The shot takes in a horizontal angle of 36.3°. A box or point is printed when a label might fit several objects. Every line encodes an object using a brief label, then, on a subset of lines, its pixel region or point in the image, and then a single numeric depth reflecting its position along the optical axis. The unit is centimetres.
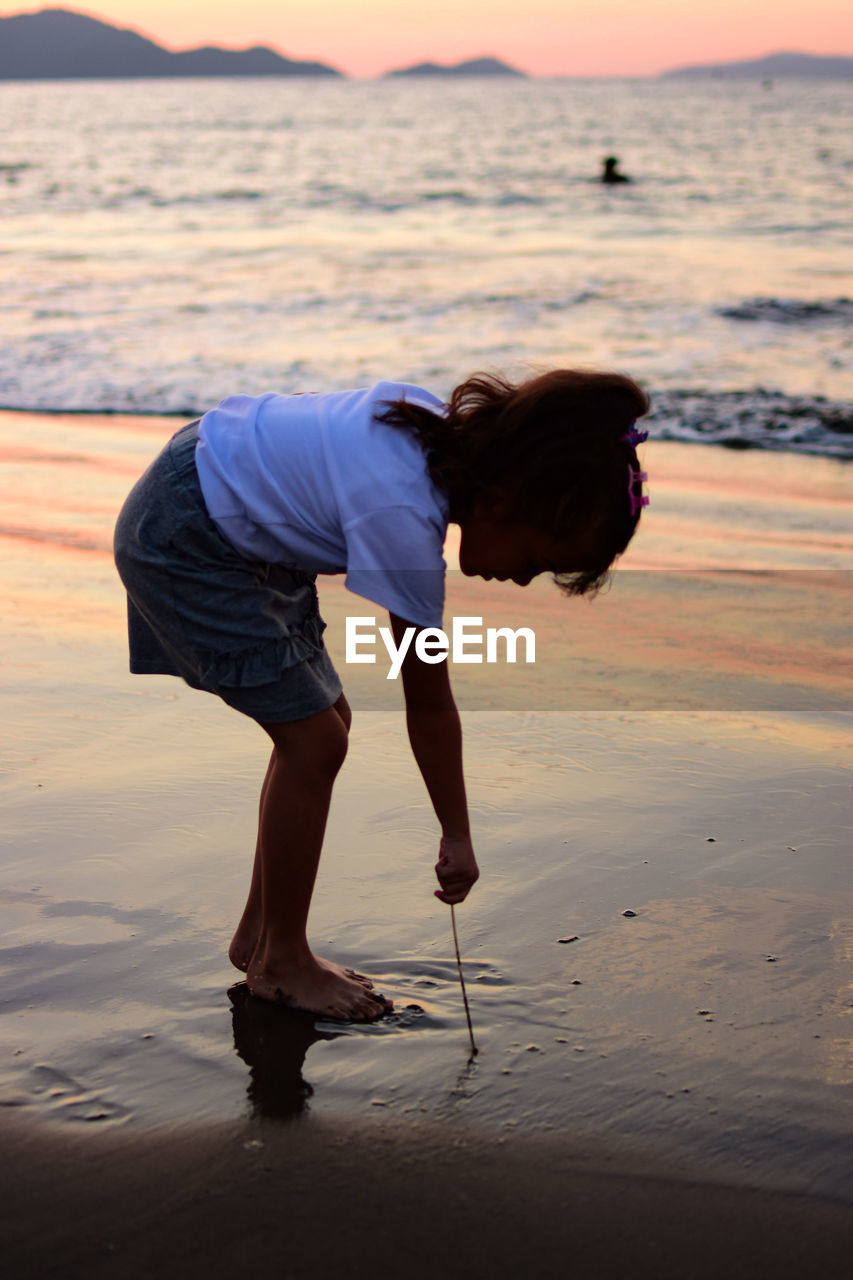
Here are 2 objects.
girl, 199
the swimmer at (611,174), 2900
